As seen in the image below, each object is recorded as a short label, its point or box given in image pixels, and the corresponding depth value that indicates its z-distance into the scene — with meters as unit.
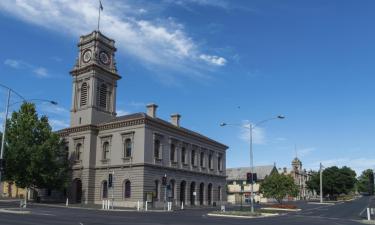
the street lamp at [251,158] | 44.73
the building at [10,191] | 88.40
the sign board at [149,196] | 58.69
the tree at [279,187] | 61.22
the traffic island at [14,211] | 34.34
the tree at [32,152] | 58.81
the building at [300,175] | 155.25
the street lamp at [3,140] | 33.28
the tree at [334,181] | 127.94
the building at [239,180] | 112.40
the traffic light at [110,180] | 54.20
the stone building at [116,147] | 61.72
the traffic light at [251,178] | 44.72
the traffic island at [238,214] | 42.56
